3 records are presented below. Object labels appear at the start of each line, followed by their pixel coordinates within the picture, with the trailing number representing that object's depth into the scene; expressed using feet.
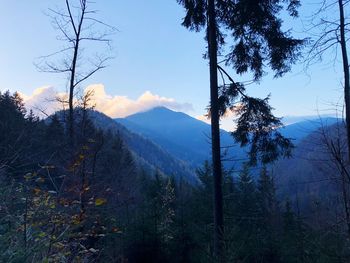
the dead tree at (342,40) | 22.06
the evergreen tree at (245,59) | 25.08
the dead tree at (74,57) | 36.33
